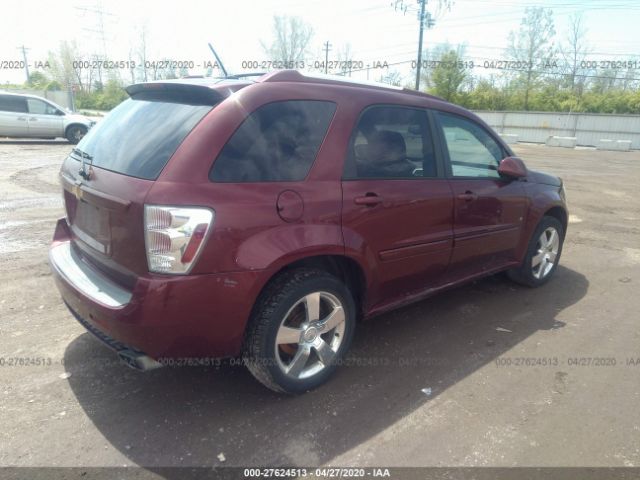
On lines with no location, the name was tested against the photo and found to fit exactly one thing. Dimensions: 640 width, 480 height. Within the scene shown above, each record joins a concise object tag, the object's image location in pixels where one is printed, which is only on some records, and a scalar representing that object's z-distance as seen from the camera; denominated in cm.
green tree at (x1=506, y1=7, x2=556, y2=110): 4456
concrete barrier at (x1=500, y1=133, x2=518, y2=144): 3109
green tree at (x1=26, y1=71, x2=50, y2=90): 6286
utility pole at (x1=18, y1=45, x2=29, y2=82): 6196
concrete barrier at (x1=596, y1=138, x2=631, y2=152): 2919
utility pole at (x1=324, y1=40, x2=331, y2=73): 5476
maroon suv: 229
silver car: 1645
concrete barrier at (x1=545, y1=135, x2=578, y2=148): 2991
